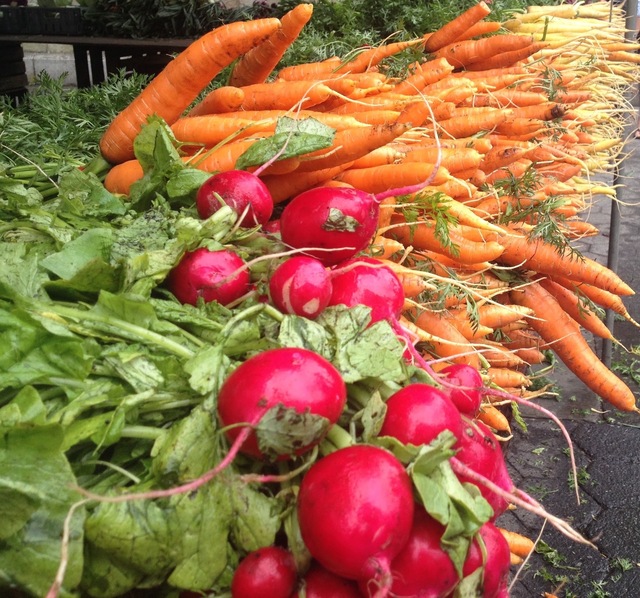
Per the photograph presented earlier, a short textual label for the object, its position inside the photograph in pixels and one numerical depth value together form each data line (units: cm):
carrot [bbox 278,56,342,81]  74
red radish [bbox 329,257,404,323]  37
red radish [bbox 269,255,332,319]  34
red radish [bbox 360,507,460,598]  27
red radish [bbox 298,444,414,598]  26
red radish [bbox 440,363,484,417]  36
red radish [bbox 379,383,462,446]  30
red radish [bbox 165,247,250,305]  36
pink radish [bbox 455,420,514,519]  32
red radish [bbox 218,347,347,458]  28
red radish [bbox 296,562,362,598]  28
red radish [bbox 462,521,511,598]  29
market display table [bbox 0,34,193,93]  131
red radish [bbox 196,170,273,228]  40
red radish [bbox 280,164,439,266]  38
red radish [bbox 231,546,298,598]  27
